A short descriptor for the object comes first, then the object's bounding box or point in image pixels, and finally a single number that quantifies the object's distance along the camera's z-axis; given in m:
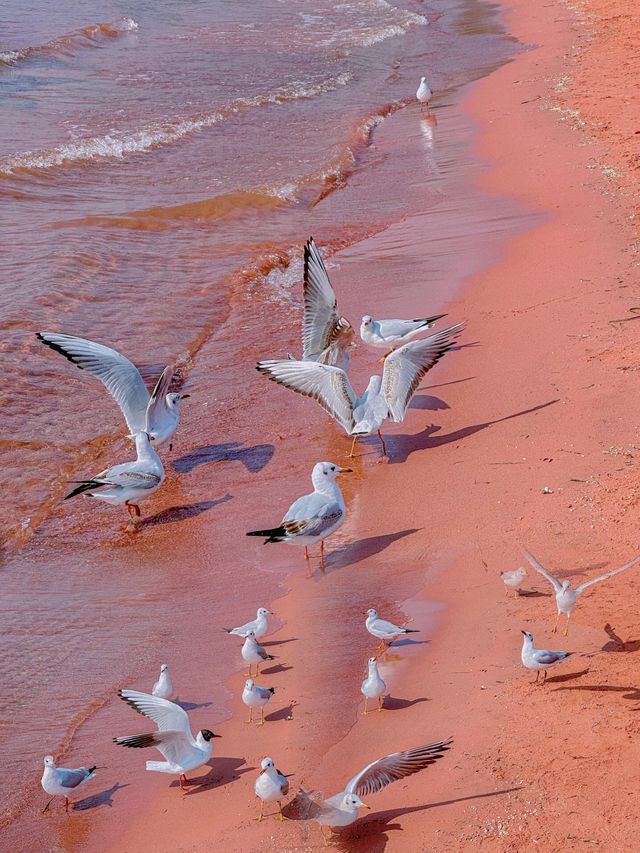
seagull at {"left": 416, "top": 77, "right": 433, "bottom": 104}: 21.98
